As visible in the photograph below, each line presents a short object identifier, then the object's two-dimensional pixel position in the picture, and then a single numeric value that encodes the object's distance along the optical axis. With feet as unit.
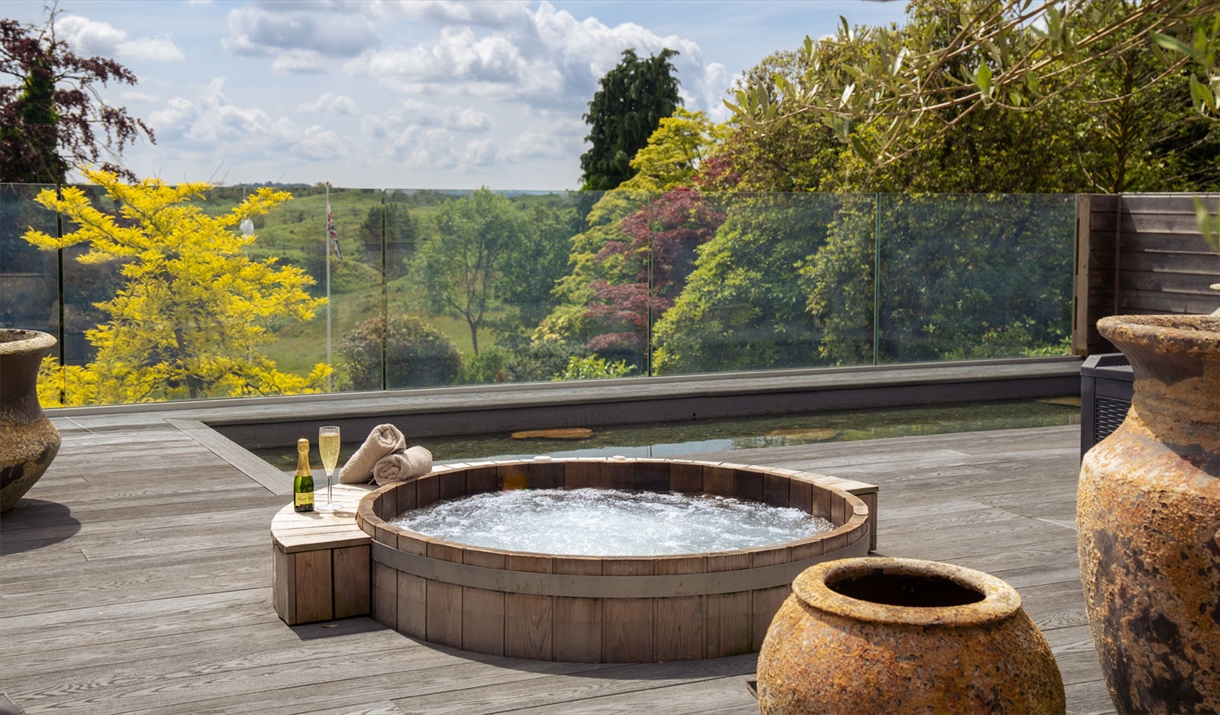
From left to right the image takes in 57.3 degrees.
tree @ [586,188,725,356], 27.94
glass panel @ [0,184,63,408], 22.59
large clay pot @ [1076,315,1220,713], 6.32
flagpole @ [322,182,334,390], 25.25
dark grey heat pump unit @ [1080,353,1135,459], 14.62
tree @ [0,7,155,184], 50.49
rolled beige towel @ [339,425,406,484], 12.58
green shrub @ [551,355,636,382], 27.66
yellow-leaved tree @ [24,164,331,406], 23.26
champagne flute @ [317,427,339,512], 11.41
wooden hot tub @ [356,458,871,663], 9.49
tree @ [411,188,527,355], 26.23
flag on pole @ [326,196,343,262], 25.26
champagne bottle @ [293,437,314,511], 11.48
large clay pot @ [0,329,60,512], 13.42
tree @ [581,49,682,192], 97.40
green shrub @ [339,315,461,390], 25.89
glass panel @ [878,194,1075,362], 30.86
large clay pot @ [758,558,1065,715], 5.99
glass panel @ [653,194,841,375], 28.68
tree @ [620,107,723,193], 73.67
